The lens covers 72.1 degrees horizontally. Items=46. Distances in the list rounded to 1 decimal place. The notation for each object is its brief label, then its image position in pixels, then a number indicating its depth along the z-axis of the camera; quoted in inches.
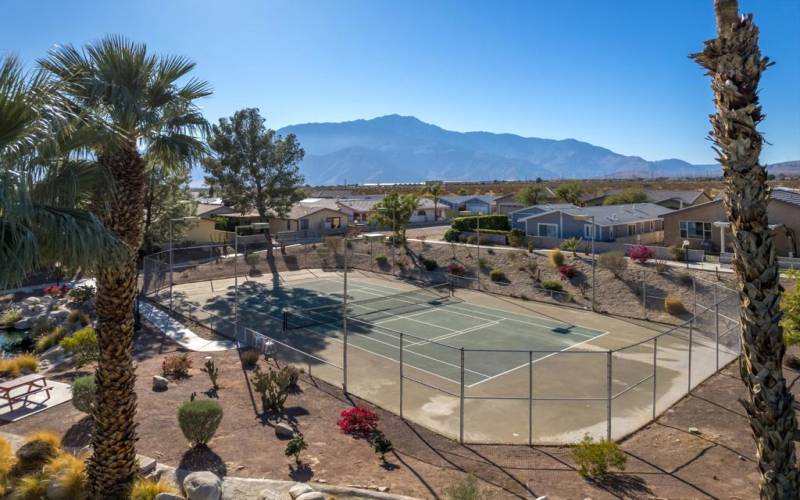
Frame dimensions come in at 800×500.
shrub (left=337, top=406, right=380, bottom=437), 596.7
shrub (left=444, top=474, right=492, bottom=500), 381.7
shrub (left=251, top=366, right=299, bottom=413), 653.3
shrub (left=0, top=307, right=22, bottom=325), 1250.6
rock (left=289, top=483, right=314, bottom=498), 419.8
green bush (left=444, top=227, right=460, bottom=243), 2190.0
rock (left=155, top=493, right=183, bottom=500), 393.1
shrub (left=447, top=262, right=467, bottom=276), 1760.6
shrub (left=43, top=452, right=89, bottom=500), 406.0
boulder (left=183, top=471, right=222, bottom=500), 408.2
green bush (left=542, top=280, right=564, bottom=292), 1487.5
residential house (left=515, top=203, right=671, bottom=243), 1911.9
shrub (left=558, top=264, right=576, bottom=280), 1537.9
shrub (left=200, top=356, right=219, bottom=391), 734.5
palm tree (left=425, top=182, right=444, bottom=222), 3385.8
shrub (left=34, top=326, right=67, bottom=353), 1002.7
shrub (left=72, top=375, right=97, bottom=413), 572.7
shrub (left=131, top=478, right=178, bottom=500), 395.5
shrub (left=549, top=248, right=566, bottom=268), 1604.3
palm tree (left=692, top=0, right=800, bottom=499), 264.5
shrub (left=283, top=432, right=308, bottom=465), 494.3
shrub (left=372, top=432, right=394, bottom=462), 522.3
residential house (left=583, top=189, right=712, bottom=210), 2524.6
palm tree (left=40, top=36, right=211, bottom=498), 381.1
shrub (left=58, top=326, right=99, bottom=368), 820.0
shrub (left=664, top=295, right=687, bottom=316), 1248.2
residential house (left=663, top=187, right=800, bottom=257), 1467.8
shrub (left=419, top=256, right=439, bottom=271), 1833.2
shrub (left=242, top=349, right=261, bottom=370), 845.8
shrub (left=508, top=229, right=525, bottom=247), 1895.2
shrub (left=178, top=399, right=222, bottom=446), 518.9
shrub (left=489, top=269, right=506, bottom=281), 1649.9
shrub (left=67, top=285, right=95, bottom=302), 1362.0
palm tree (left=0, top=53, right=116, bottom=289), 254.8
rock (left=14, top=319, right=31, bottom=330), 1216.2
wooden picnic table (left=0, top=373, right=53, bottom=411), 647.1
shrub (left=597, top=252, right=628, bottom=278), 1450.5
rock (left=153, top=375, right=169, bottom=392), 714.2
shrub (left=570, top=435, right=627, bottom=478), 486.9
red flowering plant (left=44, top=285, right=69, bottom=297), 1475.1
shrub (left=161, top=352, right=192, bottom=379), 775.7
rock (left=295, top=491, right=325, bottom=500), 400.2
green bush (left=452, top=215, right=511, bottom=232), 2249.0
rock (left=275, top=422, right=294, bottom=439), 575.8
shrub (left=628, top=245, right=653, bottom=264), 1494.8
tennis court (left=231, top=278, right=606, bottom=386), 958.4
